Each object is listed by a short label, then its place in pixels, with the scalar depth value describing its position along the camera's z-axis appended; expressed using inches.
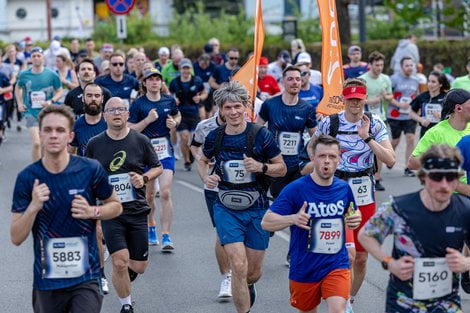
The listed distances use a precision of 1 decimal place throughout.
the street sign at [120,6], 787.5
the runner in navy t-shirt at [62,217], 267.1
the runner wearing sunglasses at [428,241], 243.4
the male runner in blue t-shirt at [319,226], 300.8
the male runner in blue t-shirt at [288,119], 462.3
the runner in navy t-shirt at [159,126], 493.7
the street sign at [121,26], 844.6
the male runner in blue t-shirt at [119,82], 602.9
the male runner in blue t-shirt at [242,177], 358.3
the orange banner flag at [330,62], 427.8
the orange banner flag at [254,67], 454.6
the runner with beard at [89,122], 427.2
